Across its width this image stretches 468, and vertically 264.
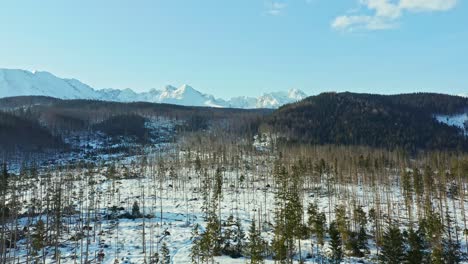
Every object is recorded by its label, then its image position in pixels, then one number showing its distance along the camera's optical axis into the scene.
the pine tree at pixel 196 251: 55.60
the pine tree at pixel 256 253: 49.96
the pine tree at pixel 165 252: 57.33
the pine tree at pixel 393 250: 49.75
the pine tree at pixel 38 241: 63.02
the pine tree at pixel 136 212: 91.96
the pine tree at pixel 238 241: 69.69
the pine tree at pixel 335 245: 58.22
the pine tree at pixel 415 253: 50.09
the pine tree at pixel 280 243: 51.59
